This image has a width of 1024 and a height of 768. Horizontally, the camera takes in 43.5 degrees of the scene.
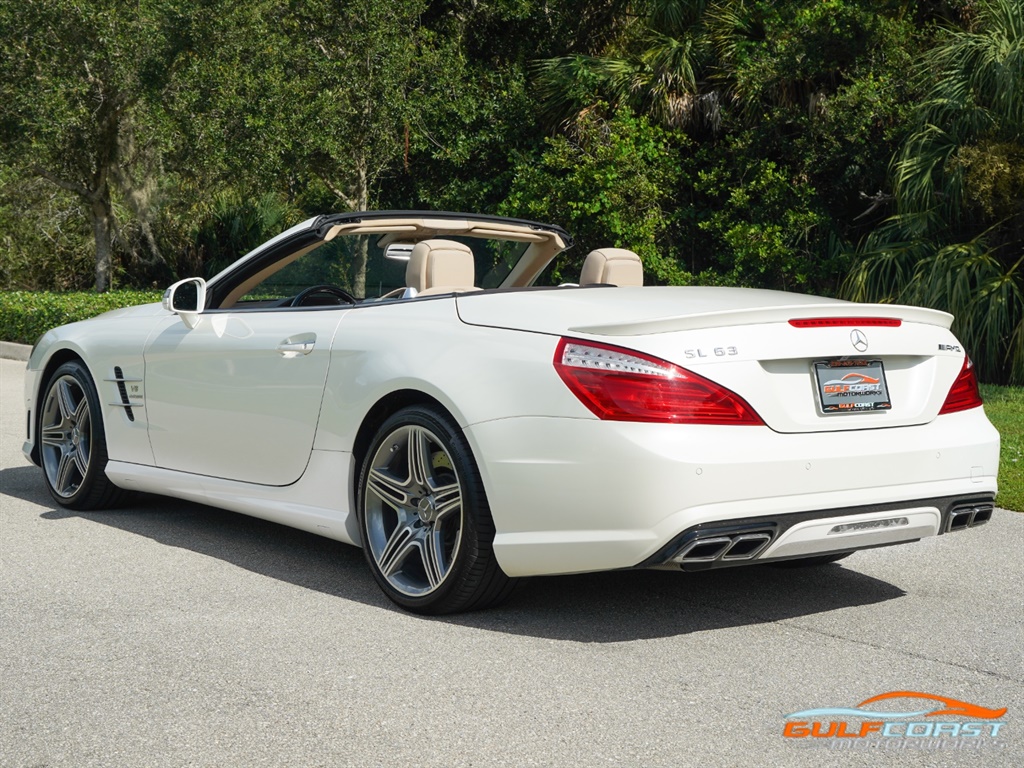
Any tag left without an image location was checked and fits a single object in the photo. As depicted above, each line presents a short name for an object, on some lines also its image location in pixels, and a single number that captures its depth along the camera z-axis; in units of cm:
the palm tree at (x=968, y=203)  1286
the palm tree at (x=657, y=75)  1789
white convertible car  408
